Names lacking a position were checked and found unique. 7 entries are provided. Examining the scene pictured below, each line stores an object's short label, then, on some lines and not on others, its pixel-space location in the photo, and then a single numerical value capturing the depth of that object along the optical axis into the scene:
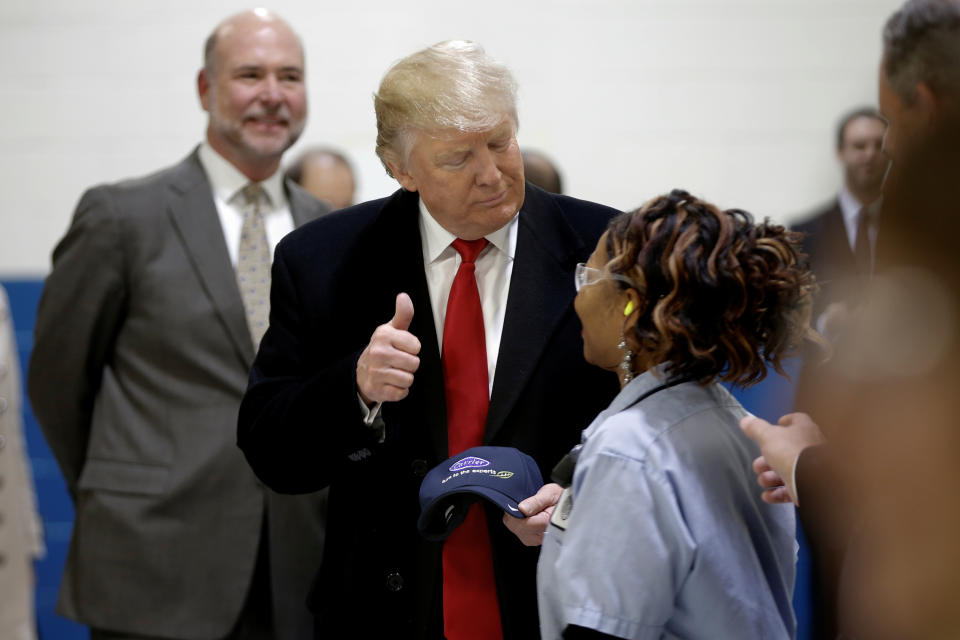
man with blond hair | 3.37
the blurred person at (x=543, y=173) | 5.96
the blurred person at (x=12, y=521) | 5.18
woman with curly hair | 2.61
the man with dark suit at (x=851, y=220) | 5.98
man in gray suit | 4.78
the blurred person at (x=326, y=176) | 7.25
